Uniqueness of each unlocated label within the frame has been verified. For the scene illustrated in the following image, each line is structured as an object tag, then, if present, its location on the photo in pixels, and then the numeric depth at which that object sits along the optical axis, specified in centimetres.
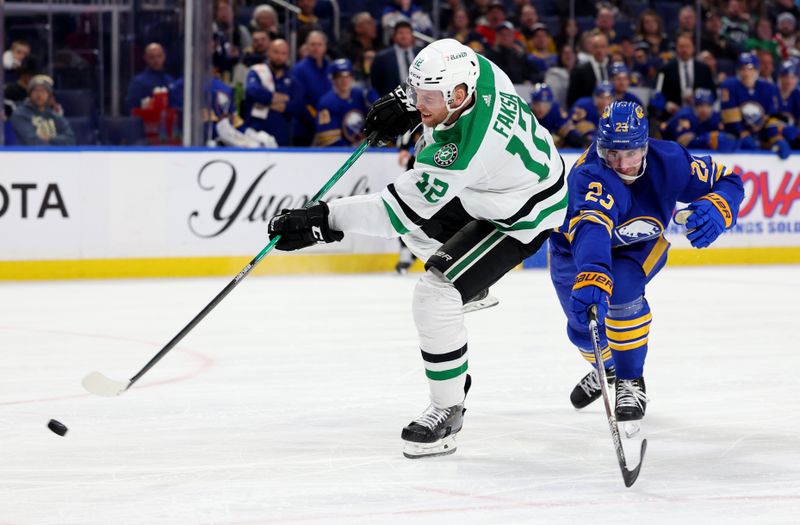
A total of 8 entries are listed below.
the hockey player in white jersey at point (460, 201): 720
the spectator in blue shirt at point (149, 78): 1827
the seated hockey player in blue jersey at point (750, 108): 2247
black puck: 757
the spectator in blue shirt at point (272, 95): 1914
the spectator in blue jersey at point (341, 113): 1967
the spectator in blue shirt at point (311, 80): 1978
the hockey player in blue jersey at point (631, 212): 798
